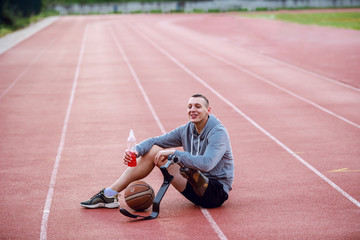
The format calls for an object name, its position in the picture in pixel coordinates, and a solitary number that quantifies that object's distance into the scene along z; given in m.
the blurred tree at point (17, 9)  37.88
